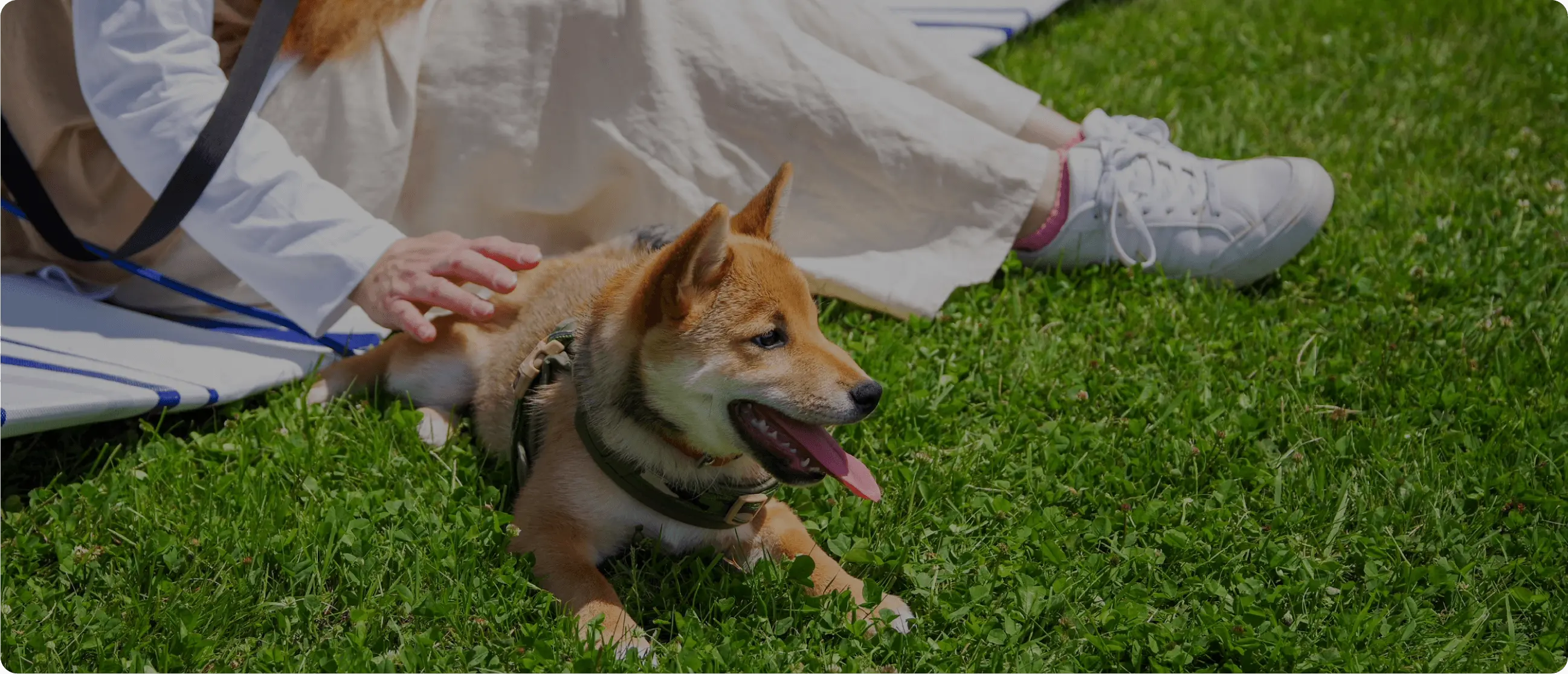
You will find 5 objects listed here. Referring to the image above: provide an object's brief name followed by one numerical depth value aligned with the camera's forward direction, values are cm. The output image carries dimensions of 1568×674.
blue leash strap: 379
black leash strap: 341
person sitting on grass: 346
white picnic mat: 329
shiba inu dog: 273
